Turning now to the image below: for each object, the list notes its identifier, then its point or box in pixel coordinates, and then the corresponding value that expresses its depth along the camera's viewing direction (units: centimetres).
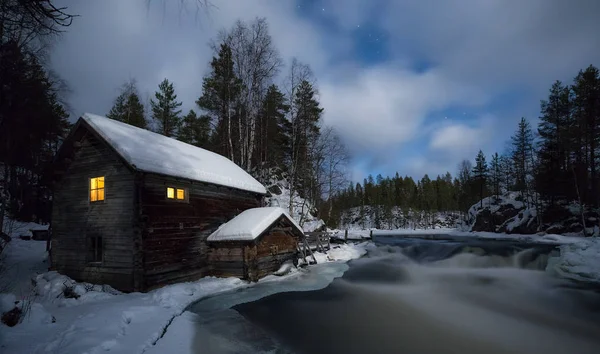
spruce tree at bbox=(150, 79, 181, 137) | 3553
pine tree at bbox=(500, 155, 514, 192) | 6078
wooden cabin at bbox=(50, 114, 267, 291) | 1238
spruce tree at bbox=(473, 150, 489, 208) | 5681
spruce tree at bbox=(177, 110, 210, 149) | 3666
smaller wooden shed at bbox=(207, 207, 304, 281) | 1495
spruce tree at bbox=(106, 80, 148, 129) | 3375
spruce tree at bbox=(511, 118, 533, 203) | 4769
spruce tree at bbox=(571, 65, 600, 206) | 3198
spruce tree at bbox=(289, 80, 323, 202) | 2725
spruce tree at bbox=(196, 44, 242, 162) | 2391
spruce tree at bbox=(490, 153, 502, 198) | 5991
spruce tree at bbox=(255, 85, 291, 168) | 3066
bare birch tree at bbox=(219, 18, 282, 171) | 2298
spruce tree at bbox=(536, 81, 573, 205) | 3616
